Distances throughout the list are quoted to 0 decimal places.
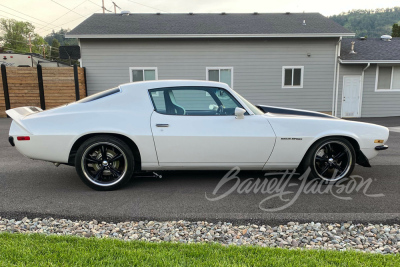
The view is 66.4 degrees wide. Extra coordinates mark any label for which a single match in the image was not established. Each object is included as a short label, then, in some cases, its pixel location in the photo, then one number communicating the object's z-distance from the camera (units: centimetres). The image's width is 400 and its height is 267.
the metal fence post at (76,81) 1301
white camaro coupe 397
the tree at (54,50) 7668
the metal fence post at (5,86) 1311
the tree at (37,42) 7938
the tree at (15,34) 7294
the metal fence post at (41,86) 1322
